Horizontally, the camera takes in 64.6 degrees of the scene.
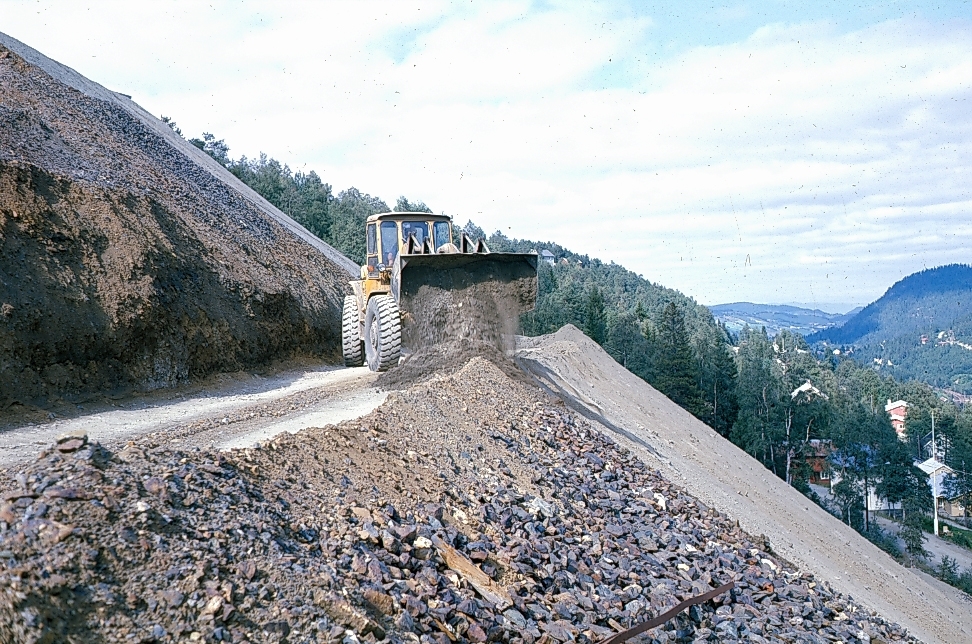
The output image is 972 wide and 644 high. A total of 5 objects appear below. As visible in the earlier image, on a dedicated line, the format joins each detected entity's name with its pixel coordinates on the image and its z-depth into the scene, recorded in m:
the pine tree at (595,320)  51.66
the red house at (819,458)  58.44
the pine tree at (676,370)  48.50
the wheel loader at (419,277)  12.18
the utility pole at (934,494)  55.52
